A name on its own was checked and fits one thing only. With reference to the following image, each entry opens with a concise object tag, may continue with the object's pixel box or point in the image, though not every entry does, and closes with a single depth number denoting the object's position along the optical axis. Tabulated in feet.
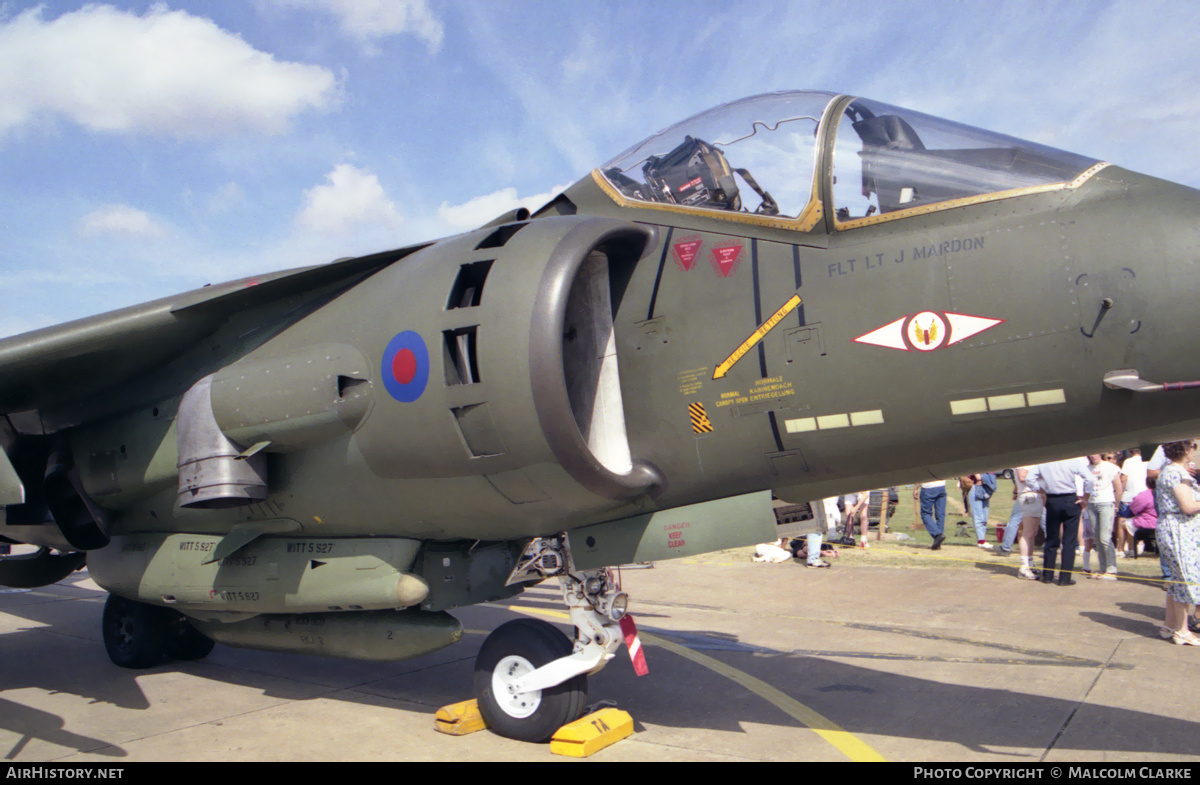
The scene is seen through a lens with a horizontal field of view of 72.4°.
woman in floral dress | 23.26
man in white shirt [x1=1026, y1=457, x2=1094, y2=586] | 32.60
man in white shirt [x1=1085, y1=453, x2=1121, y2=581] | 32.94
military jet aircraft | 12.64
